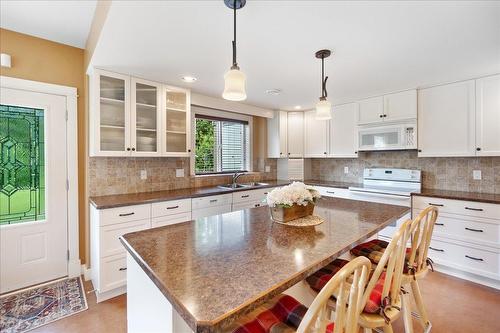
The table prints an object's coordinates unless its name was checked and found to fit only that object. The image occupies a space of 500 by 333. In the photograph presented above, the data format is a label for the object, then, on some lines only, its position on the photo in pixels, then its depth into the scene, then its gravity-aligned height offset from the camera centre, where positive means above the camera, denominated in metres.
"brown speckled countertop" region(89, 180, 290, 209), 2.24 -0.34
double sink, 3.47 -0.32
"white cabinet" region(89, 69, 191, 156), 2.37 +0.54
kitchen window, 3.64 +0.34
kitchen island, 0.72 -0.40
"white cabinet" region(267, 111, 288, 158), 4.18 +0.53
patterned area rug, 1.90 -1.25
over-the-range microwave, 3.03 +0.37
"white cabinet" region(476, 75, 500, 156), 2.51 +0.52
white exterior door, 2.28 -0.24
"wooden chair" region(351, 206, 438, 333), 1.41 -0.60
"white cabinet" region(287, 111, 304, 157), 4.28 +0.58
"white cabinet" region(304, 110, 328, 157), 4.03 +0.50
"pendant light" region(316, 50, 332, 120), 1.92 +0.47
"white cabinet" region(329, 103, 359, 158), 3.62 +0.53
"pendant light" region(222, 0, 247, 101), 1.32 +0.49
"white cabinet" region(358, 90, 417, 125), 3.02 +0.77
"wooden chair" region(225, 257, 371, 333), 0.68 -0.51
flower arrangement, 1.51 -0.21
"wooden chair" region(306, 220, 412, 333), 1.07 -0.64
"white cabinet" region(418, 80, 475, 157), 2.67 +0.52
